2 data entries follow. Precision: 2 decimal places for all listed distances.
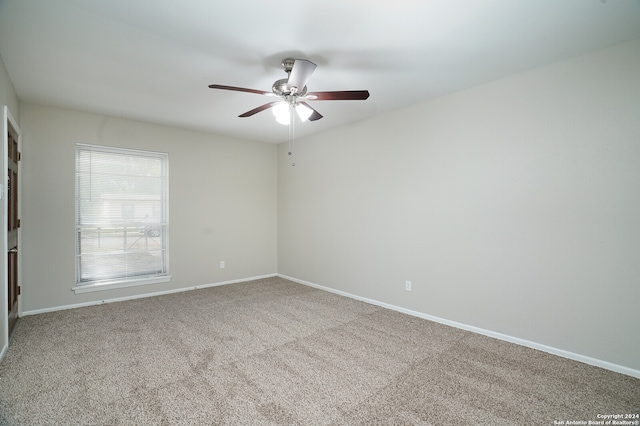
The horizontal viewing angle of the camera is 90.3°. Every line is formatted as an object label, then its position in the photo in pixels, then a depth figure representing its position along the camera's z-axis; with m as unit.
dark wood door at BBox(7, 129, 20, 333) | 3.04
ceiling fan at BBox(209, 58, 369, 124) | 2.36
